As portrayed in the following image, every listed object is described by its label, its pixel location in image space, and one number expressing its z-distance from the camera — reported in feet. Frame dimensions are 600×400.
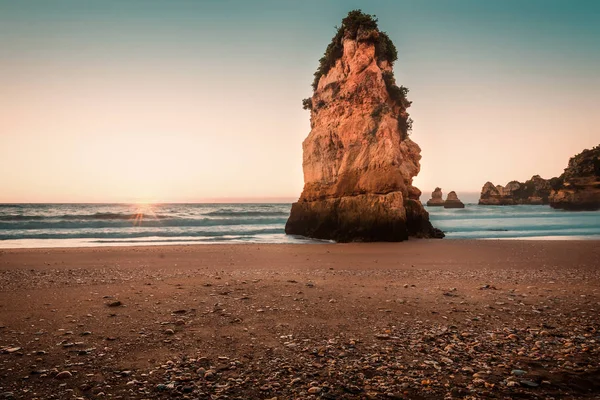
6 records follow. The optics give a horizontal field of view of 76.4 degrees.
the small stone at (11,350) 17.08
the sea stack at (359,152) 83.10
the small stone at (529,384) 13.89
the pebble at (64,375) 14.64
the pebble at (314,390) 13.55
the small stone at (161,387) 13.75
